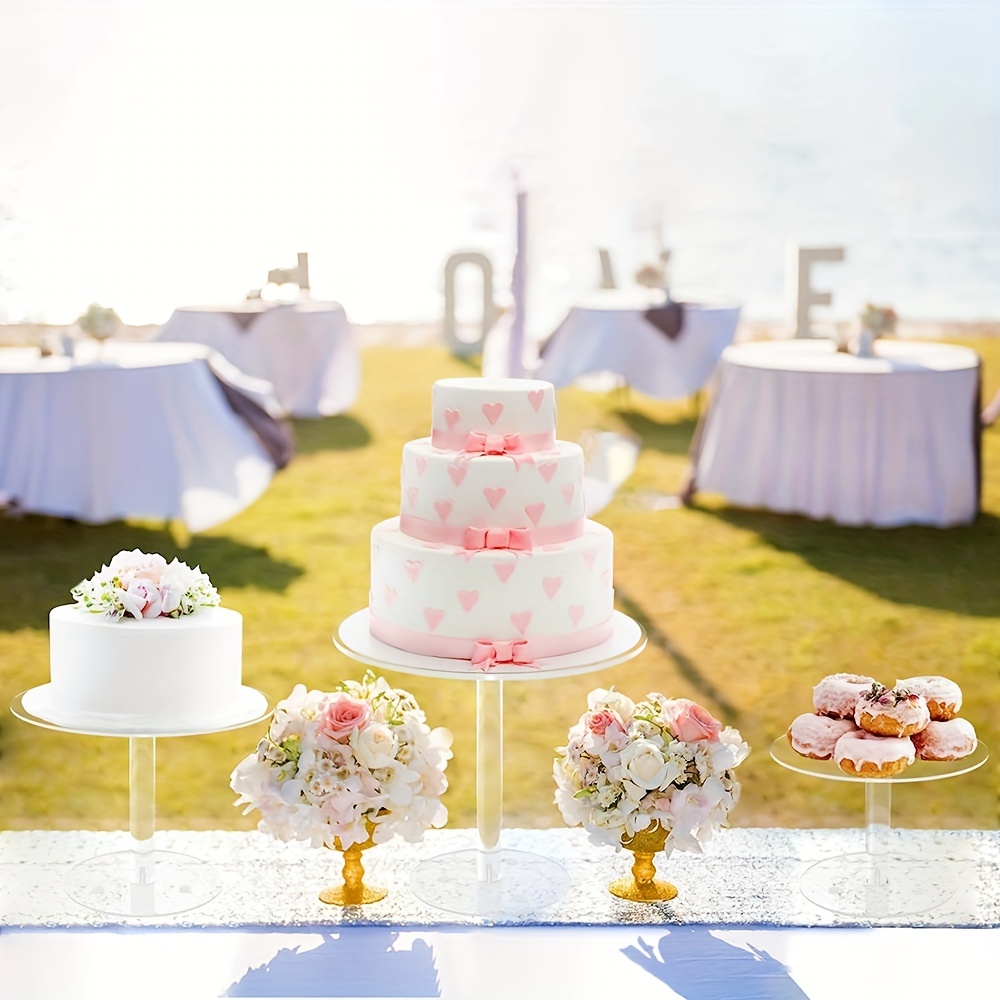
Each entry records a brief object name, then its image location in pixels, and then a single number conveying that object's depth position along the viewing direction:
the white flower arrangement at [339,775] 3.16
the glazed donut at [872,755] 3.20
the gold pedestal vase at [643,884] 3.37
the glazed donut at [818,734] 3.29
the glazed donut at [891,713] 3.23
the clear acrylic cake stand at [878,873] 3.28
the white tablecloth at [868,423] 4.71
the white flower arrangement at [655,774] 3.21
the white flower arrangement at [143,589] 3.15
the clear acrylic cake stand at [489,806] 3.03
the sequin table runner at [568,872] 3.30
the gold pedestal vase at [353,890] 3.36
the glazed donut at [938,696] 3.37
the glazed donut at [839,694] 3.33
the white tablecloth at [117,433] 4.51
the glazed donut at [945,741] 3.28
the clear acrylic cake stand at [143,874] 3.31
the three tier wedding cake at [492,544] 3.04
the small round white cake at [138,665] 3.11
